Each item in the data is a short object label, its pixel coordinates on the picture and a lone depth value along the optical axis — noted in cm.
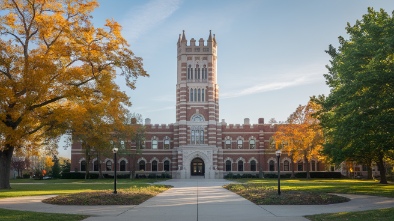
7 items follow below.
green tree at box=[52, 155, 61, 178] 6894
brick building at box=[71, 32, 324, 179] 6600
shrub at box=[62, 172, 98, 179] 6675
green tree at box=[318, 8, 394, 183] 2158
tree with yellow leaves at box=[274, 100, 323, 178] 5494
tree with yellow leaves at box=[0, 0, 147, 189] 2695
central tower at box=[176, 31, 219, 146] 6625
